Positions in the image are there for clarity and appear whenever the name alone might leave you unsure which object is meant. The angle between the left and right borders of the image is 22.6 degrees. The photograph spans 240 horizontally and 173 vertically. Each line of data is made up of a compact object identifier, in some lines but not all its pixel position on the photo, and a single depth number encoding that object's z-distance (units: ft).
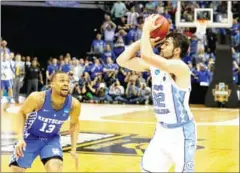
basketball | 16.12
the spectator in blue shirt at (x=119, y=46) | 73.77
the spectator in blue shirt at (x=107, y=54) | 72.90
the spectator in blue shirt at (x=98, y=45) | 75.05
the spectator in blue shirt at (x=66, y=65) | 69.82
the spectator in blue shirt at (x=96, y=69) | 69.36
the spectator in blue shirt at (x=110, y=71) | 69.07
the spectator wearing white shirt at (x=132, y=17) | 75.61
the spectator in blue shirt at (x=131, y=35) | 73.87
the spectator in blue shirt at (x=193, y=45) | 70.49
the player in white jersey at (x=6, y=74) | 59.57
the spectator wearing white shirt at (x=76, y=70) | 69.67
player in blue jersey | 19.39
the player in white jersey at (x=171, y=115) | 16.05
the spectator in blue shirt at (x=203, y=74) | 66.39
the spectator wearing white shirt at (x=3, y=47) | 62.43
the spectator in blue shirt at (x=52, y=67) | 70.59
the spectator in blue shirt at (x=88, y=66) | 70.03
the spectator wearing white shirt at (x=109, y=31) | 75.41
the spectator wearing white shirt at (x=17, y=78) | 67.67
